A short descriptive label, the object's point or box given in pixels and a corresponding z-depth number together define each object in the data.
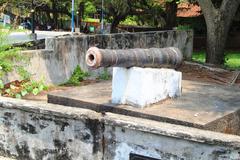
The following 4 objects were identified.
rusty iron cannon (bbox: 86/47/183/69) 5.10
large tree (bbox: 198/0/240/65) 13.95
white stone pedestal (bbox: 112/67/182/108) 5.61
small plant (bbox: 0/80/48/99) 8.16
